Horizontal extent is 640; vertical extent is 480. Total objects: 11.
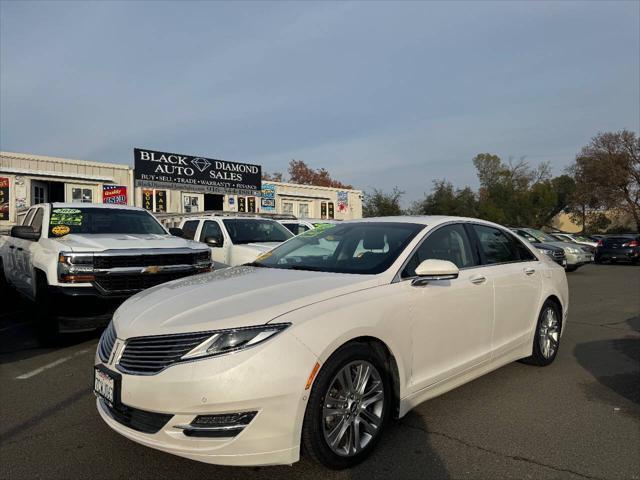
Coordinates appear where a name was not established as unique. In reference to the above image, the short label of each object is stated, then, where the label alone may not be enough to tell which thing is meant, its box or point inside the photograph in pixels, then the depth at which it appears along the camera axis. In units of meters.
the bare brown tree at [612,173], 46.03
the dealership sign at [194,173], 22.73
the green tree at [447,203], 44.09
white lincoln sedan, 2.64
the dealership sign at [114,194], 24.11
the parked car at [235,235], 9.55
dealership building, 21.28
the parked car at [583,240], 24.61
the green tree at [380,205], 38.08
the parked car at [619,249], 22.44
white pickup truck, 5.77
